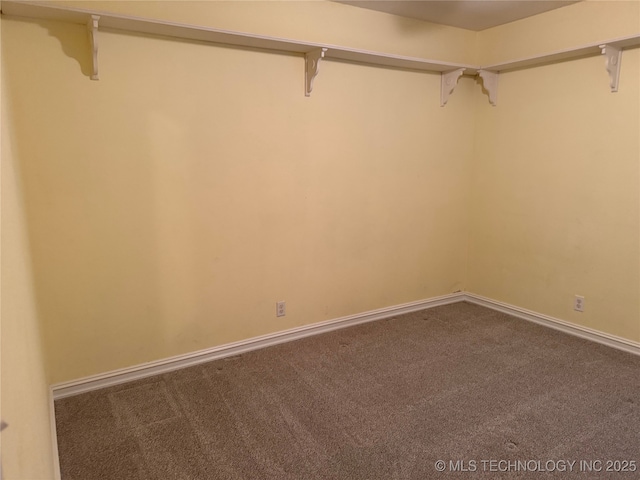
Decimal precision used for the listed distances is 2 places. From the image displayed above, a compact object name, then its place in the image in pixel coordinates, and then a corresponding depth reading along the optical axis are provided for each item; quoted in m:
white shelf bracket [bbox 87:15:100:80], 2.16
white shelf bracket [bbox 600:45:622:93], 2.88
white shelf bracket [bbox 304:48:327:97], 2.84
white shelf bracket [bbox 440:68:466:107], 3.58
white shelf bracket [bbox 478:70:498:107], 3.67
